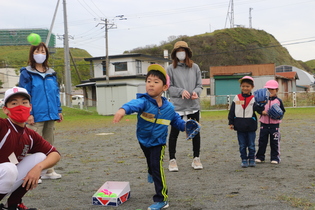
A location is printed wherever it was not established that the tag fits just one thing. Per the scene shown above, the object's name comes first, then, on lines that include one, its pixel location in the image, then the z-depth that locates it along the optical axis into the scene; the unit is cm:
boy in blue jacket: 385
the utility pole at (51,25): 2458
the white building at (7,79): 8912
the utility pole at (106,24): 4355
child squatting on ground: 310
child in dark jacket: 592
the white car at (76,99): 5614
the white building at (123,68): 4534
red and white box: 380
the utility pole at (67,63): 3809
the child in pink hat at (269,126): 634
